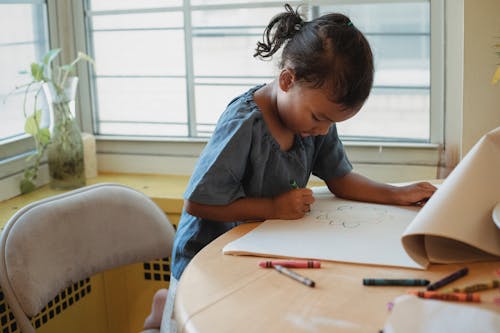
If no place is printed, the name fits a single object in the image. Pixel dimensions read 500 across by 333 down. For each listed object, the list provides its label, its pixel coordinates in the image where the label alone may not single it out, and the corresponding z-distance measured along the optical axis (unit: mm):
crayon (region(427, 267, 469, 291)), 1006
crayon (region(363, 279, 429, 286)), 1030
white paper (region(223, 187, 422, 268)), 1147
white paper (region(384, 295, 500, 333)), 860
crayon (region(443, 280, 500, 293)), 992
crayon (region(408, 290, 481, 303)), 958
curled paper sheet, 1079
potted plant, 2092
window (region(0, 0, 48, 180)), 2076
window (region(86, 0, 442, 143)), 2025
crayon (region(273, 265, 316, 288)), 1041
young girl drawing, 1332
